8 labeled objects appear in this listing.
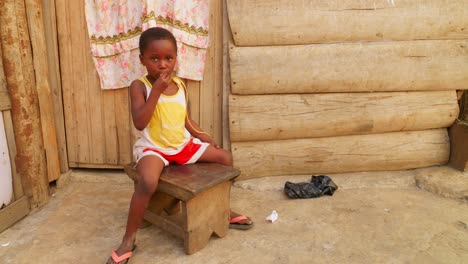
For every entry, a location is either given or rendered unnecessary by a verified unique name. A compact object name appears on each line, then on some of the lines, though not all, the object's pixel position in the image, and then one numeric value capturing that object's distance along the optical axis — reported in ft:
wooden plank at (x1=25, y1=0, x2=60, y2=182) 10.37
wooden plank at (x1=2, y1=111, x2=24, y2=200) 9.46
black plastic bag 11.16
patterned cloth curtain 10.69
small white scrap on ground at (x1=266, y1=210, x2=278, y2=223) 9.80
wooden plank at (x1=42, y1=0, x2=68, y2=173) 11.09
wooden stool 7.85
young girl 7.98
